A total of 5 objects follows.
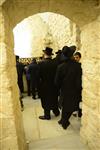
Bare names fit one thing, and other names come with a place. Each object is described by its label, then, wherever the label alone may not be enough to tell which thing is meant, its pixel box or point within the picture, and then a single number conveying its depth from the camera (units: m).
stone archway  2.68
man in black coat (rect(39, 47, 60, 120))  4.52
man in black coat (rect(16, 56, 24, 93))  6.57
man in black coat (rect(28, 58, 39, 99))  6.58
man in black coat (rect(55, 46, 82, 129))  4.02
